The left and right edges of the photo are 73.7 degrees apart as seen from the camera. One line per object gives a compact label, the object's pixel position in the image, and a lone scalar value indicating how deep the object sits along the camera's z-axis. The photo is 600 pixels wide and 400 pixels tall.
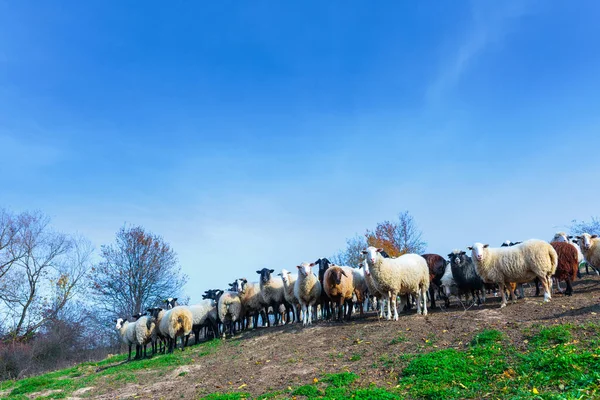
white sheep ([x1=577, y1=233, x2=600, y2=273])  15.93
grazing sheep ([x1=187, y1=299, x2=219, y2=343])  21.09
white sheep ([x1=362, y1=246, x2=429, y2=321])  14.47
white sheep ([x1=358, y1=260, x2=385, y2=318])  14.80
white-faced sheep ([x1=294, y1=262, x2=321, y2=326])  17.16
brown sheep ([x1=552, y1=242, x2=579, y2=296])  14.39
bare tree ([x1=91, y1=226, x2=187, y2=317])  37.97
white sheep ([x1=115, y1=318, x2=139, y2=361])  20.93
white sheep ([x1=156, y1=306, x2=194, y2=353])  18.70
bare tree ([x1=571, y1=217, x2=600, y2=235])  33.97
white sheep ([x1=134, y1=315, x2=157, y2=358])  20.25
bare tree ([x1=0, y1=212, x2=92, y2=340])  32.69
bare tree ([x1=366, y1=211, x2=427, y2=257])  45.19
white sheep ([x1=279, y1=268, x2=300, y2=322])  18.94
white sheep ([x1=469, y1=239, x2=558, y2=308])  13.29
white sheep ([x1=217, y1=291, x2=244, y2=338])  20.09
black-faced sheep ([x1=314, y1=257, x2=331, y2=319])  17.72
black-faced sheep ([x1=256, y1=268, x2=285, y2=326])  19.97
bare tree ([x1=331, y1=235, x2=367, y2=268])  46.19
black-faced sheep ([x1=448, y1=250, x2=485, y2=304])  15.57
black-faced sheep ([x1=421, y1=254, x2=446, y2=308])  17.28
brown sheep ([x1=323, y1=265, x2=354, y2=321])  16.19
